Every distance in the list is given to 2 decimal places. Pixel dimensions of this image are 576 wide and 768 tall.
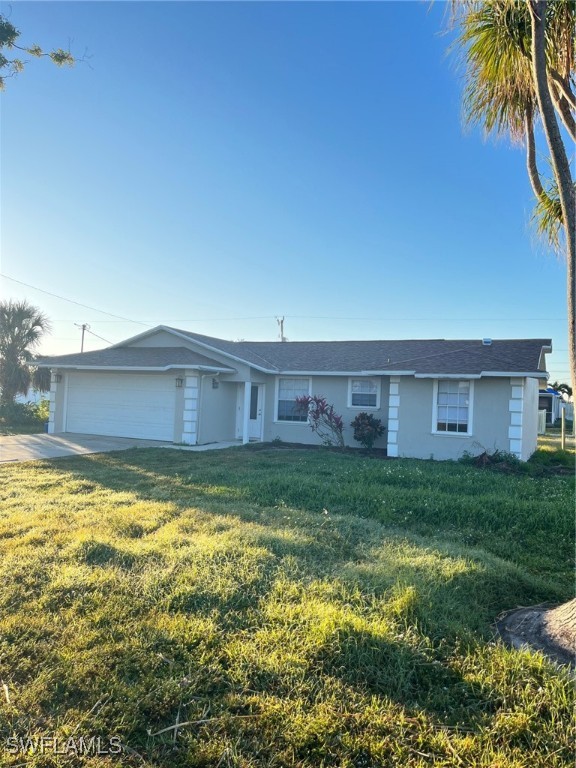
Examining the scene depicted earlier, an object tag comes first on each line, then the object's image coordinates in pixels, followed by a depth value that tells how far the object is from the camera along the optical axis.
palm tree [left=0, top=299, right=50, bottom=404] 22.48
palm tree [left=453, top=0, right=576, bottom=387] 3.85
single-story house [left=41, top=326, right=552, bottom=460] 13.66
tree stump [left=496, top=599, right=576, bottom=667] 3.30
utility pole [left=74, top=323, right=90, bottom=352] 41.38
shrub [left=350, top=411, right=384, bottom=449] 15.59
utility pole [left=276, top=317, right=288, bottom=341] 44.59
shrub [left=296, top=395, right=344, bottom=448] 16.31
